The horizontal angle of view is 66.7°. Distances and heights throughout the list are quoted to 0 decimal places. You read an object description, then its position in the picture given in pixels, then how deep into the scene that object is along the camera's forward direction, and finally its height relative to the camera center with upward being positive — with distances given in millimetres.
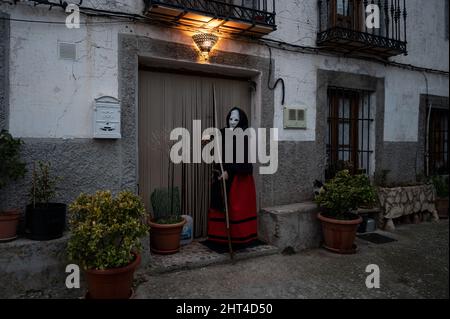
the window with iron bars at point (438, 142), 8188 +307
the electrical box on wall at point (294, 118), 5617 +609
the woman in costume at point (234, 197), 4957 -634
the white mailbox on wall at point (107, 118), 4102 +443
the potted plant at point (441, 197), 7480 -922
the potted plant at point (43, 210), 3574 -595
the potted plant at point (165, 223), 4539 -916
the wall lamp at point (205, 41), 4625 +1549
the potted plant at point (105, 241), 3275 -849
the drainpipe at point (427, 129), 7658 +586
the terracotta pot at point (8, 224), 3475 -723
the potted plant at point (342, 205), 5059 -766
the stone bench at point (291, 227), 5129 -1113
